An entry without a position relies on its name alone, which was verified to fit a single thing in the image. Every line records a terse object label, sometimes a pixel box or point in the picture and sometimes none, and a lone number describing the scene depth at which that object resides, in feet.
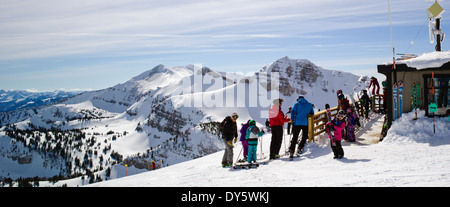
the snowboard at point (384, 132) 44.79
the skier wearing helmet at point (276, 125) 39.58
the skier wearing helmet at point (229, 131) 39.14
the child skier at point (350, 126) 44.70
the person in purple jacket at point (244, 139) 39.69
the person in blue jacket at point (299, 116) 39.27
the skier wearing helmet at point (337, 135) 36.50
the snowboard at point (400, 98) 43.45
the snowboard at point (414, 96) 42.73
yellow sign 49.24
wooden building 41.27
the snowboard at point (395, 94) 43.82
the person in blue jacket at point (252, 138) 37.47
